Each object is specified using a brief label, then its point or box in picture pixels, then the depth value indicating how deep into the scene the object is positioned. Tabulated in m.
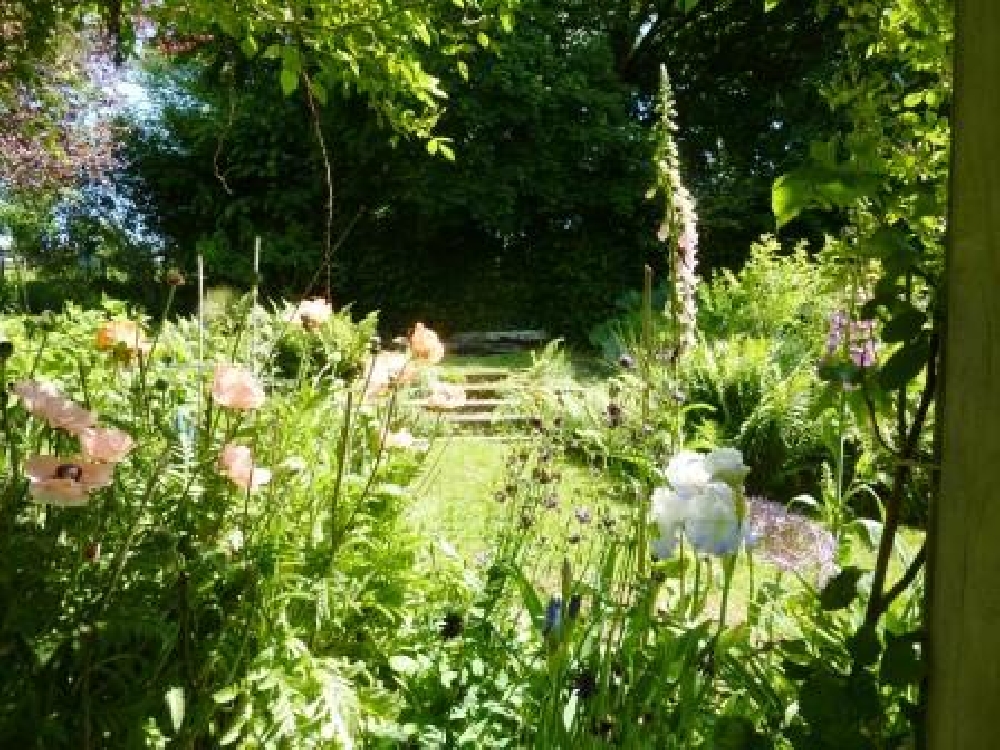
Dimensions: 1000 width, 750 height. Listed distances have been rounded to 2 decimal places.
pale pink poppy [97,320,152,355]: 2.10
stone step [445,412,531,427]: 6.48
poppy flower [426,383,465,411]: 2.42
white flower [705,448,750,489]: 1.41
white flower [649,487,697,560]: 1.46
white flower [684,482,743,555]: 1.43
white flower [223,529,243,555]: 2.04
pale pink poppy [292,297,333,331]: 2.36
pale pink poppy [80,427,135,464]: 1.54
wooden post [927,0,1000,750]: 0.90
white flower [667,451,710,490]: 1.48
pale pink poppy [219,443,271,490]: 1.84
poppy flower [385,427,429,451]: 2.35
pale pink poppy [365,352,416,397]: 2.32
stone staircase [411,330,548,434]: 4.10
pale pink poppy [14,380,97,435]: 1.57
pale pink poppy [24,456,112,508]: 1.47
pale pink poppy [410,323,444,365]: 2.34
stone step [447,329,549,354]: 11.11
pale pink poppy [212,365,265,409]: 1.82
